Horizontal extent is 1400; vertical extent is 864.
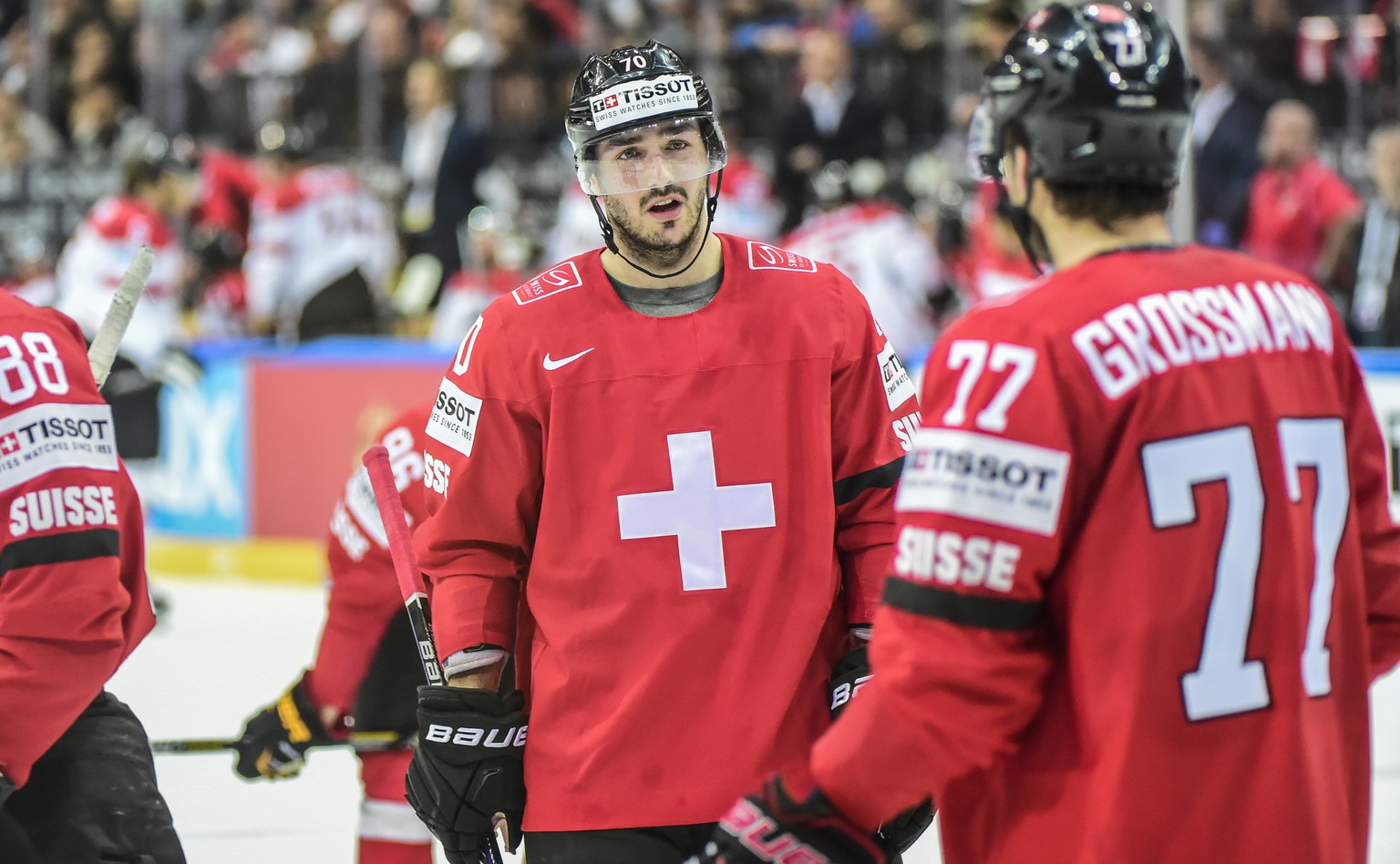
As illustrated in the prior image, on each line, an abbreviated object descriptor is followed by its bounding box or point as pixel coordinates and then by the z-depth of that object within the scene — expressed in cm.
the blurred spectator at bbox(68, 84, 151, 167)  2466
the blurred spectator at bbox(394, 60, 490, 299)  2152
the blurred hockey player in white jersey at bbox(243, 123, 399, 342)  2134
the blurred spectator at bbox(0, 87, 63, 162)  2550
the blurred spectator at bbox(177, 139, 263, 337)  2437
